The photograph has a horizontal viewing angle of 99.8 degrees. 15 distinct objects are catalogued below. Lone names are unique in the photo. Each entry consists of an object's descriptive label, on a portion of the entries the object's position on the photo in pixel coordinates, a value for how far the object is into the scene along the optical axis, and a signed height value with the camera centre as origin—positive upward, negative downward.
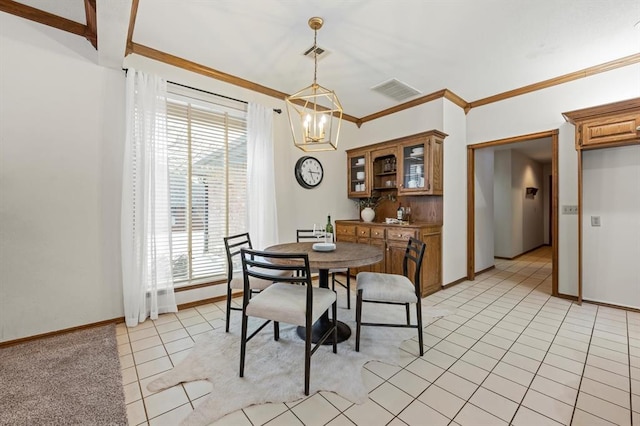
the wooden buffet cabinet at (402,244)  3.51 -0.46
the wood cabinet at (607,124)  2.72 +0.91
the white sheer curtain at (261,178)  3.49 +0.45
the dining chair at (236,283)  2.51 -0.67
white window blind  3.07 +0.38
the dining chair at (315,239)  2.99 -0.34
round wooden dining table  1.98 -0.36
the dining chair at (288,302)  1.74 -0.63
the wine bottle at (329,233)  2.80 -0.23
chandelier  2.34 +0.81
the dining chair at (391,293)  2.16 -0.67
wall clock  4.10 +0.64
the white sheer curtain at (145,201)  2.66 +0.13
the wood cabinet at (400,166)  3.69 +0.70
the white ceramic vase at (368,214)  4.43 -0.04
